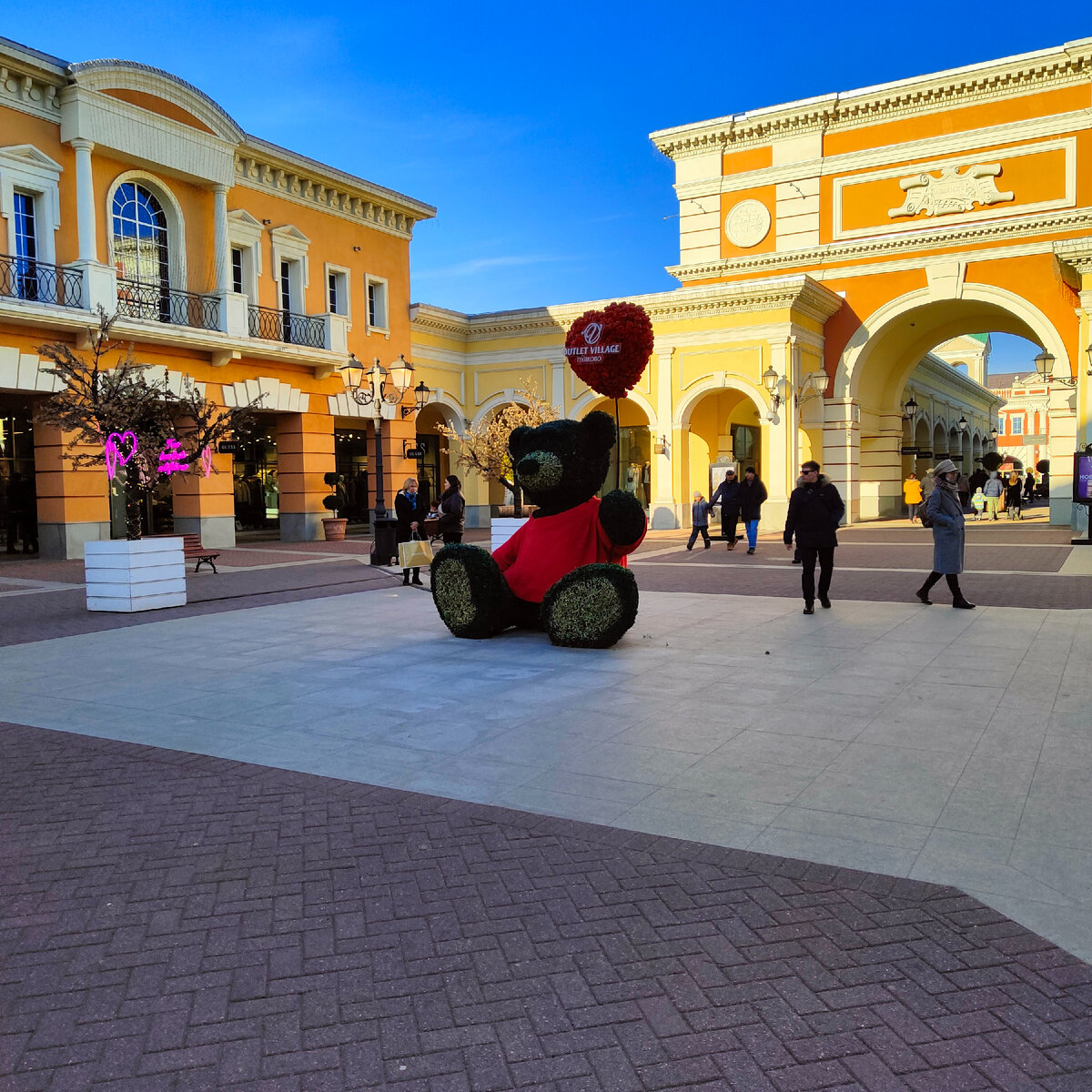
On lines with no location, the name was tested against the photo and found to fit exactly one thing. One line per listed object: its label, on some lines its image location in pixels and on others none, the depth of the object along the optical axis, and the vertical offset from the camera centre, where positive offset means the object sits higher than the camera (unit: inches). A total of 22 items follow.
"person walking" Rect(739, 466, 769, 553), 717.3 -11.7
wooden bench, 621.3 -42.3
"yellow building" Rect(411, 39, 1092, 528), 976.3 +219.1
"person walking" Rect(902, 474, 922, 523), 1066.1 -9.3
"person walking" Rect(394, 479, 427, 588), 657.6 -16.5
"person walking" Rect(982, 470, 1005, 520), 1148.5 -14.9
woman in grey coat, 407.2 -19.5
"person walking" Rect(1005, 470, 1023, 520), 1174.3 -21.5
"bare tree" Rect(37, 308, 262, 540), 442.9 +37.7
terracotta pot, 990.4 -42.7
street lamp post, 671.1 +75.3
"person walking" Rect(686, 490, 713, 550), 781.9 -27.8
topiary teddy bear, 331.3 -24.2
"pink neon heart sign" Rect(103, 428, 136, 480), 447.2 +24.9
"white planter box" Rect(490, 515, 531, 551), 603.2 -26.0
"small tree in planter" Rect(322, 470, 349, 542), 987.9 -33.2
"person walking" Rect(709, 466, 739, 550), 728.3 -13.3
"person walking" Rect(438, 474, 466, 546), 608.7 -15.7
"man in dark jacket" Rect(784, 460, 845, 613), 410.3 -17.6
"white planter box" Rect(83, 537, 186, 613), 442.6 -39.5
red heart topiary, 348.5 +53.8
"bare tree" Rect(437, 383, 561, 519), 1061.1 +64.2
